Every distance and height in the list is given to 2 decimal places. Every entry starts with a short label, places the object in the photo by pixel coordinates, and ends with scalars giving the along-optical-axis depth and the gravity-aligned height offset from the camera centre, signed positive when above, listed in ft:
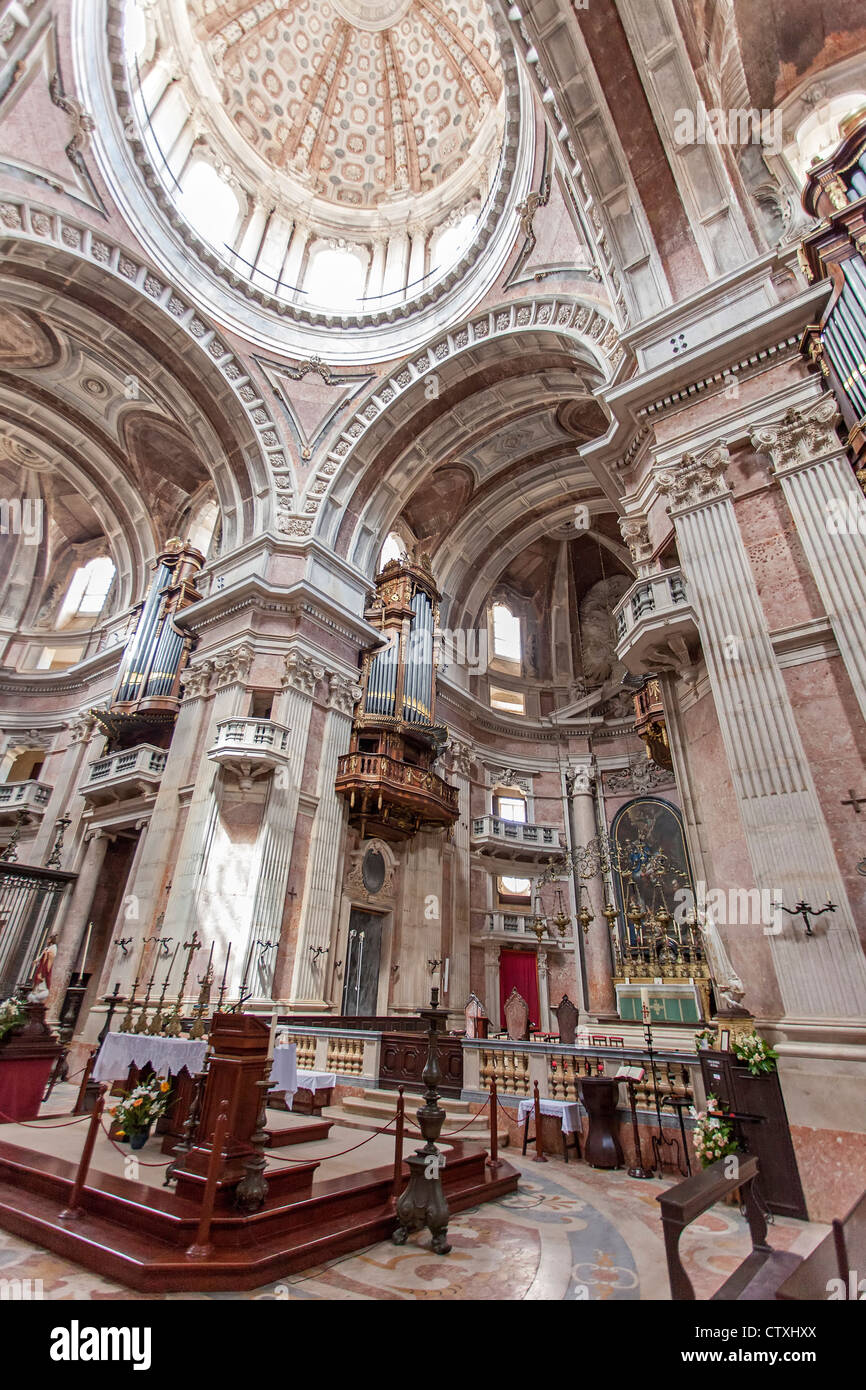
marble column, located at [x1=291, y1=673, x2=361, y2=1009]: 39.22 +9.72
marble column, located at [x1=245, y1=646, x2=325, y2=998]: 37.78 +12.39
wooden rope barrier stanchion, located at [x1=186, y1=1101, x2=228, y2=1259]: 11.18 -3.10
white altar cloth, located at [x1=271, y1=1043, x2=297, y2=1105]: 21.67 -1.32
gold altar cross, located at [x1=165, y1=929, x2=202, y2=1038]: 22.31 -0.19
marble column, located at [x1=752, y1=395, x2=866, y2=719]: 20.63 +16.83
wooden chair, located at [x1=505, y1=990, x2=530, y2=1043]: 52.70 +1.23
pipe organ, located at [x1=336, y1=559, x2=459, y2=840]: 46.29 +21.82
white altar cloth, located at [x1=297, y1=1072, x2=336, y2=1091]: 26.43 -2.14
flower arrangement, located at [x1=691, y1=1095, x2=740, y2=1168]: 16.79 -2.39
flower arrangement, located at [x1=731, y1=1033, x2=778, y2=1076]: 17.58 -0.35
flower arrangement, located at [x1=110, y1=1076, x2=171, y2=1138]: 18.12 -2.35
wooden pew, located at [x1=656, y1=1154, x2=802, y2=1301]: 7.64 -2.55
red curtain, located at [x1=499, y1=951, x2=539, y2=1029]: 56.59 +4.61
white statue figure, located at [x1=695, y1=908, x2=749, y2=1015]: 18.99 +2.05
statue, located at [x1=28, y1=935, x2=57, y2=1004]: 25.43 +1.55
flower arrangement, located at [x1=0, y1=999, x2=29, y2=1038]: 23.59 -0.02
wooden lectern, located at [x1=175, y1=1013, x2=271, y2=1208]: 13.16 -1.42
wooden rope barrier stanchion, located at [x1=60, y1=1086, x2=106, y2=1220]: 12.95 -2.93
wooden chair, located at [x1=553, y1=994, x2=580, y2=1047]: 29.60 +0.50
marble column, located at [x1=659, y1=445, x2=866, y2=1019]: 18.01 +8.53
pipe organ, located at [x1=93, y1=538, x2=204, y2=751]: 52.75 +27.17
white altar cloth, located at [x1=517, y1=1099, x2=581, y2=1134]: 21.99 -2.52
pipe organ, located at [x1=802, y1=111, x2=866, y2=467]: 21.97 +25.67
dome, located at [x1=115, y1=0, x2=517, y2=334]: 57.62 +79.74
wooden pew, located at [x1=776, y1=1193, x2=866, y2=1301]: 6.90 -2.31
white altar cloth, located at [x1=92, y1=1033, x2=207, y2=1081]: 18.39 -0.99
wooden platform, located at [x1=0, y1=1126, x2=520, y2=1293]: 10.77 -3.70
